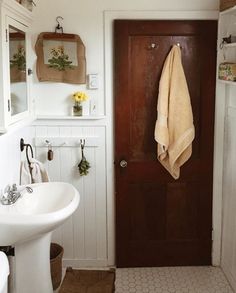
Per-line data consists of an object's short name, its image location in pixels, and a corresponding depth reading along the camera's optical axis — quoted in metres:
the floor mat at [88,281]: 2.05
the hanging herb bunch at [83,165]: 2.20
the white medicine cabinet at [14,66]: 1.55
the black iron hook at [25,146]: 1.99
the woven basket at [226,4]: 1.92
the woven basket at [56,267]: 2.05
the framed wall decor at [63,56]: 2.10
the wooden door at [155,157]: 2.13
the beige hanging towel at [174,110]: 2.12
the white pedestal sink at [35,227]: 1.47
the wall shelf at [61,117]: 2.16
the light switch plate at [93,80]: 2.16
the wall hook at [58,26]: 2.11
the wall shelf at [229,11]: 1.90
